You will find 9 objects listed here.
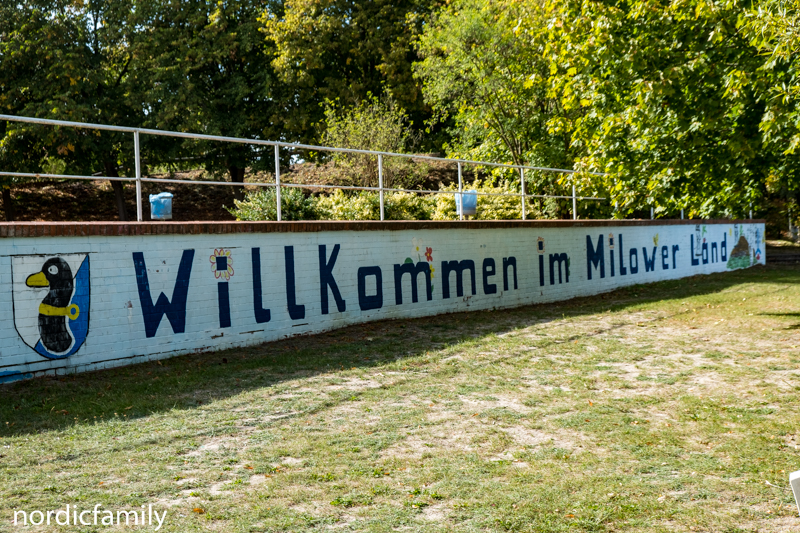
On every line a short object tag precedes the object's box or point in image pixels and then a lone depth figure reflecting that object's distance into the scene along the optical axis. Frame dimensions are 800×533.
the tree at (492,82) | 26.14
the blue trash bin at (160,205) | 10.00
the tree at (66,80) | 24.53
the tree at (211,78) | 27.14
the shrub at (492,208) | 15.38
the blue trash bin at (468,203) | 14.17
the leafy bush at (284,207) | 11.49
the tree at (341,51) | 28.88
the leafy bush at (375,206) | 13.56
